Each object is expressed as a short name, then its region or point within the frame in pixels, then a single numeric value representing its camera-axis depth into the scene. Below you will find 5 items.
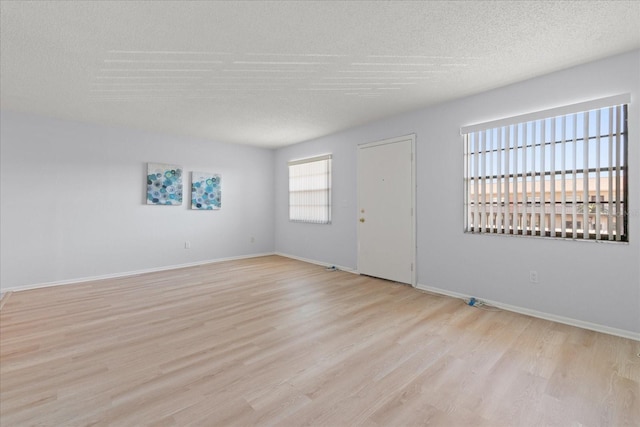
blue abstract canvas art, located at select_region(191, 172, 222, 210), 5.68
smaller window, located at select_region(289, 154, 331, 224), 5.66
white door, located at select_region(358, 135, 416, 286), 4.22
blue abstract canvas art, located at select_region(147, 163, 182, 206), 5.21
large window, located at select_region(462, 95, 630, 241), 2.69
